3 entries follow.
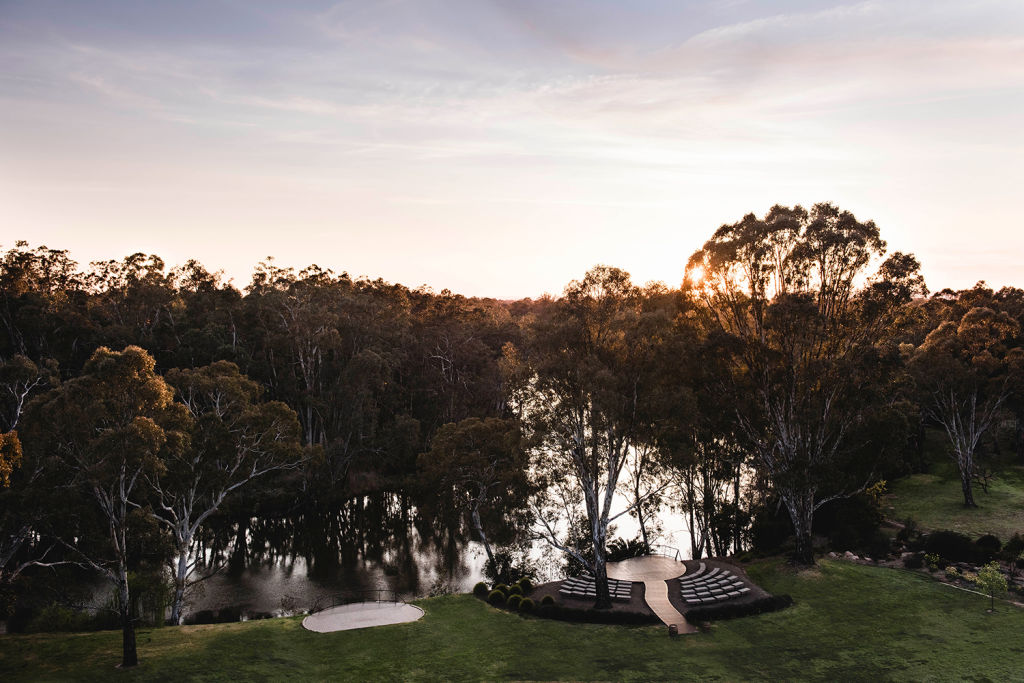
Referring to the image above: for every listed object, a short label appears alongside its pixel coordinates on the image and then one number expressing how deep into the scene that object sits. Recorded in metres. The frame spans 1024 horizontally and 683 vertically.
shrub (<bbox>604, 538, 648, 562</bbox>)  41.50
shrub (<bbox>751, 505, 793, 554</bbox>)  42.03
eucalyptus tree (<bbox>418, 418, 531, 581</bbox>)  38.03
